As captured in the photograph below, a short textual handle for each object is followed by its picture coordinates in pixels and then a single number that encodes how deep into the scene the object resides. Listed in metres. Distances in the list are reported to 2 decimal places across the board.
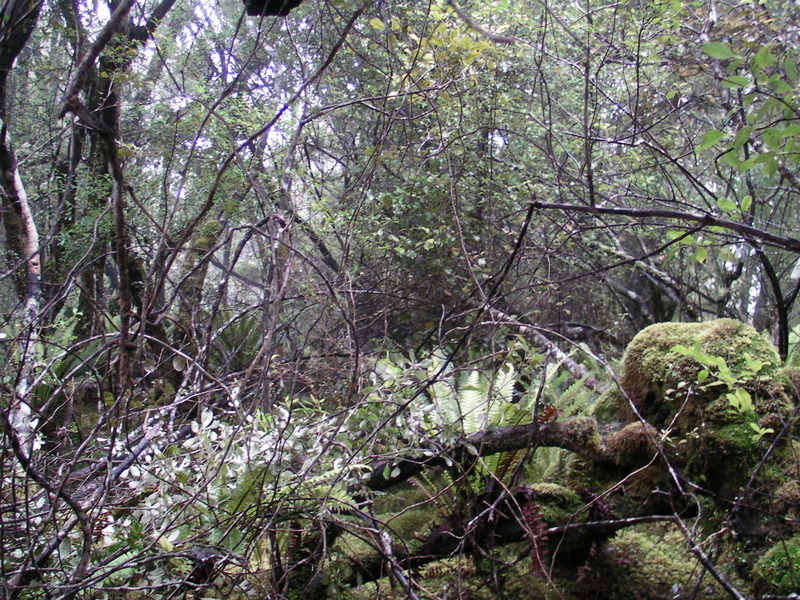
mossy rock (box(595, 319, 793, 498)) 2.45
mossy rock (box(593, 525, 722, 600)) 2.38
